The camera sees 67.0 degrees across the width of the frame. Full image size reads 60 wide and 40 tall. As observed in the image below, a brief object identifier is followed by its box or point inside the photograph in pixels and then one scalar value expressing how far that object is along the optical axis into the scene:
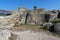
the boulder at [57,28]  4.00
